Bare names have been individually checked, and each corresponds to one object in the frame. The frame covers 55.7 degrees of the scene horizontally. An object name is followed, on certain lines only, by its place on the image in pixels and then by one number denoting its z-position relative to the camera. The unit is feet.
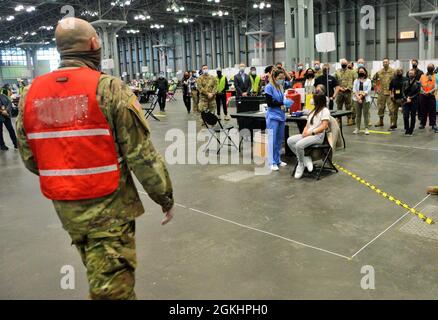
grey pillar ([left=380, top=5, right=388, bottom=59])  77.71
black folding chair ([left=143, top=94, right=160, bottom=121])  46.84
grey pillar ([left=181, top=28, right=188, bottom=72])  124.06
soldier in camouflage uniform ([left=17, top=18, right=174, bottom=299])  5.76
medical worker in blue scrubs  20.66
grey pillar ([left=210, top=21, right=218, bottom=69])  113.70
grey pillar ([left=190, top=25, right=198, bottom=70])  121.49
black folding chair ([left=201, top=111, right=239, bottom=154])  26.16
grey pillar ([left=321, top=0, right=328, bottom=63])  84.95
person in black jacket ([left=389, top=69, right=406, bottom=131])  30.89
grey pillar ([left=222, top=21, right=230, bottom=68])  110.22
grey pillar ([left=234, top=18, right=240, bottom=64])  104.19
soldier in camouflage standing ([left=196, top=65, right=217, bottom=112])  37.88
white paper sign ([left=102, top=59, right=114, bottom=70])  69.71
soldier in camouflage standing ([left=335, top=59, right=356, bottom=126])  34.81
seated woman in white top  19.25
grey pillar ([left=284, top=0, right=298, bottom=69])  48.11
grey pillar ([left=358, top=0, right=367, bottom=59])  80.84
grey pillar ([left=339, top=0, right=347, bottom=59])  82.33
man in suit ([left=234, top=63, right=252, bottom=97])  39.06
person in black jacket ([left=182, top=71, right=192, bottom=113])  52.80
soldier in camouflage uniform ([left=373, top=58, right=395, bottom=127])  32.78
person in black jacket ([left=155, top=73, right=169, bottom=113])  53.74
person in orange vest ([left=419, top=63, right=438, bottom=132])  30.91
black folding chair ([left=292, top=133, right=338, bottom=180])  19.54
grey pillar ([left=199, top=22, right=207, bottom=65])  116.47
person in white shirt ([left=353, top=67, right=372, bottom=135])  30.60
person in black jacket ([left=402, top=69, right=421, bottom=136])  29.78
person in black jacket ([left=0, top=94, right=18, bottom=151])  31.67
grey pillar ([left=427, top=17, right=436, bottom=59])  68.74
